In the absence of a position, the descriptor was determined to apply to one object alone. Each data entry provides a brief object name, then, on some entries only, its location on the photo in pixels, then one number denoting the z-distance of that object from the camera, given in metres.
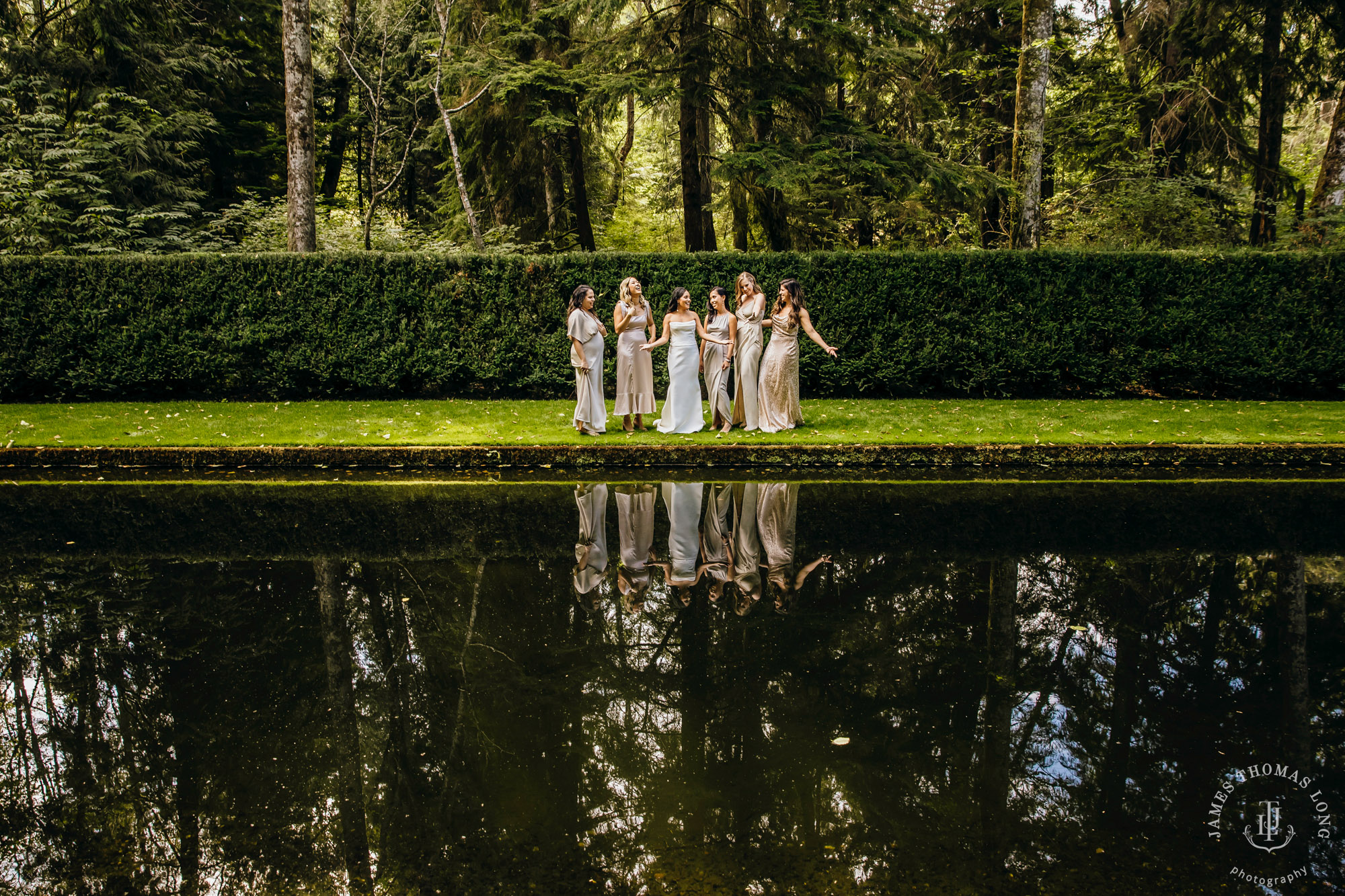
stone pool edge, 9.92
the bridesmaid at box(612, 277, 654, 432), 11.58
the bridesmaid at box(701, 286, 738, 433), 11.70
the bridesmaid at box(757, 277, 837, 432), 11.52
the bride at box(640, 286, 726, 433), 11.48
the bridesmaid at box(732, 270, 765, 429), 11.57
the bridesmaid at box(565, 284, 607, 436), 11.10
